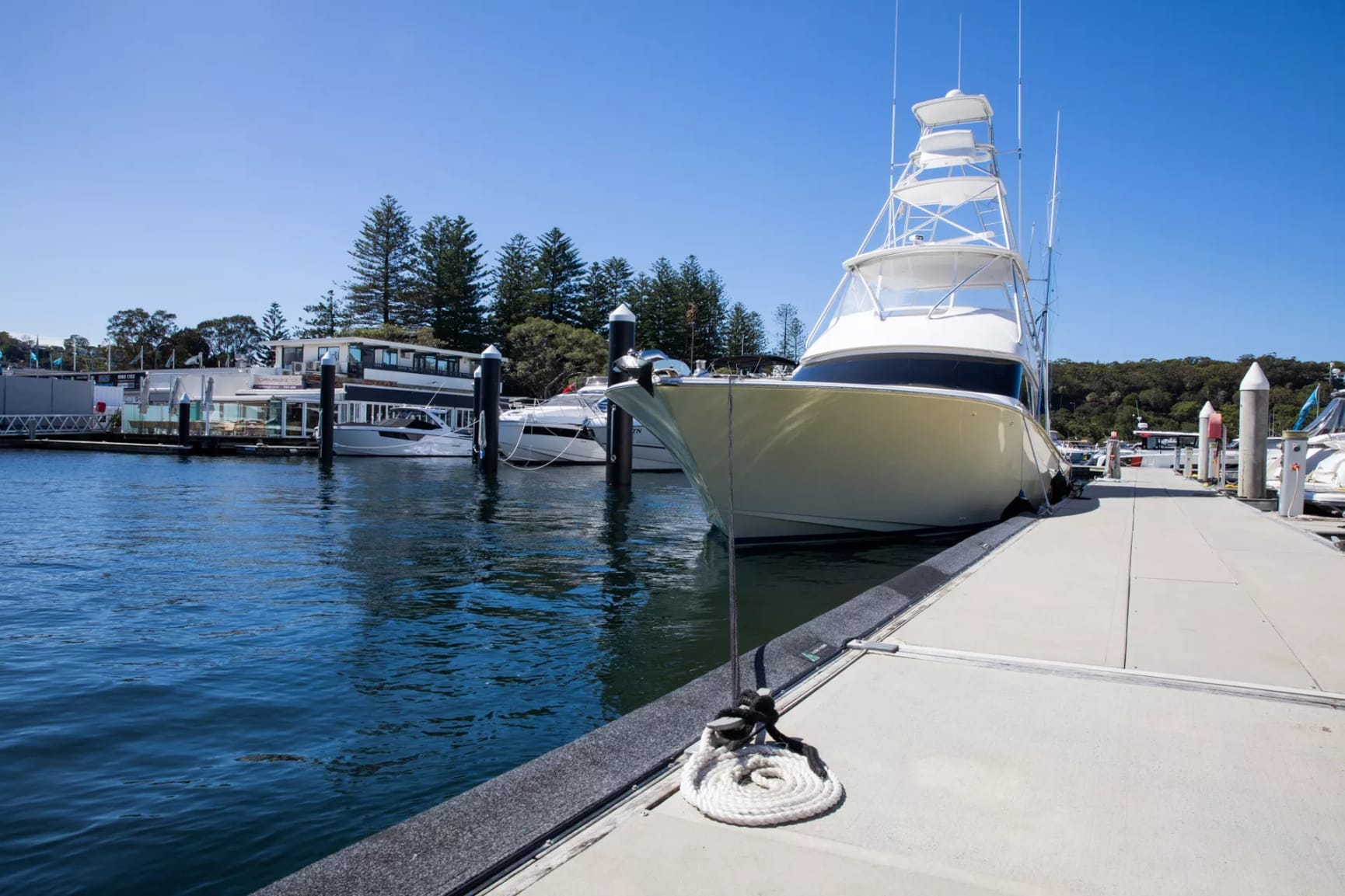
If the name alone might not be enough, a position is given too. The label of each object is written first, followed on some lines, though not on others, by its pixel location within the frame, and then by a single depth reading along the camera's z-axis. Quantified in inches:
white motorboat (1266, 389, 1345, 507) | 516.7
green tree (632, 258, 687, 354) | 2468.0
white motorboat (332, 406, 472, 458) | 1363.2
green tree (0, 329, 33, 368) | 4677.7
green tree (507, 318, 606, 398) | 2202.3
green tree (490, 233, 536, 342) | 2432.3
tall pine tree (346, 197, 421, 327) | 2421.3
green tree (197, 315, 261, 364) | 4010.8
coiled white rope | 88.8
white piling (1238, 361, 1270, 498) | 512.1
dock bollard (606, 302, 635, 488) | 790.5
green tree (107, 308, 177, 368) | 3666.3
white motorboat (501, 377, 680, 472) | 1293.1
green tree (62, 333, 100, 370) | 4377.5
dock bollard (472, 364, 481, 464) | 1239.5
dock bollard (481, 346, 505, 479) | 991.6
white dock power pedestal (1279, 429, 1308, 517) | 452.4
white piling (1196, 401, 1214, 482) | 834.8
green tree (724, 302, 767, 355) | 2640.3
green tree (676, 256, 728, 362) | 2516.0
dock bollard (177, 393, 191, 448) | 1364.4
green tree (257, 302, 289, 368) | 4045.3
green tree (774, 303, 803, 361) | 2908.5
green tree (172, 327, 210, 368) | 3644.2
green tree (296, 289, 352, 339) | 2896.2
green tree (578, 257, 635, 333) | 2449.6
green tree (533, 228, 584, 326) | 2445.9
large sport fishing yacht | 367.6
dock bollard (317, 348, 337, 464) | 1167.6
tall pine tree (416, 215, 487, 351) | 2356.1
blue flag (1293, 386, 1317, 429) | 1163.2
